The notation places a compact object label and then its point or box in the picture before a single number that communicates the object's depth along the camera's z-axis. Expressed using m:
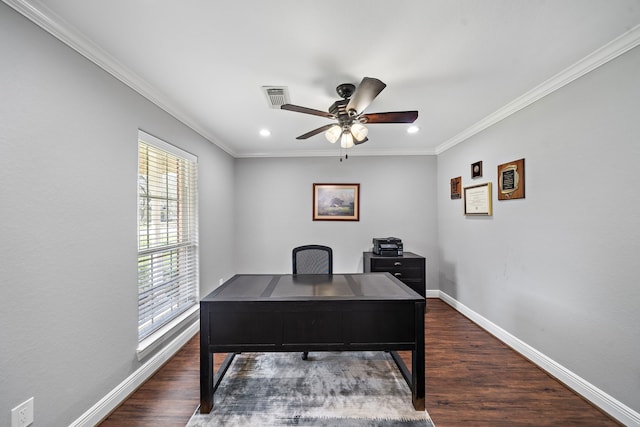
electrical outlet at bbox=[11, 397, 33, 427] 1.23
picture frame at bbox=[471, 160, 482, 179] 3.11
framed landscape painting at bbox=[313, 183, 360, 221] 4.31
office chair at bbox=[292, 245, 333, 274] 2.78
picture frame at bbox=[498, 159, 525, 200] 2.48
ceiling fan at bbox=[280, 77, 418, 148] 1.88
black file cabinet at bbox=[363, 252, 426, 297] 3.68
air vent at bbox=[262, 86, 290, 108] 2.17
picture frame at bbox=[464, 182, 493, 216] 2.94
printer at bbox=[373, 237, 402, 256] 3.79
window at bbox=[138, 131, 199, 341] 2.21
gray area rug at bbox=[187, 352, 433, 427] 1.71
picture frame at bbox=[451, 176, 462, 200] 3.57
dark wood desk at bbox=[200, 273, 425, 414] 1.79
